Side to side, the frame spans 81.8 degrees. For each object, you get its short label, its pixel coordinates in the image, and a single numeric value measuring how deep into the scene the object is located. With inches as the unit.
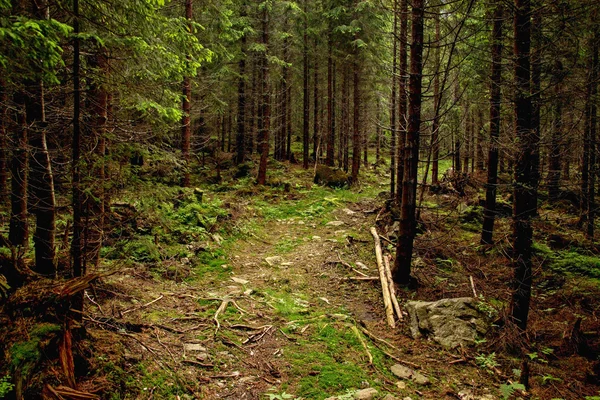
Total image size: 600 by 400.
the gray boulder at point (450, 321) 258.8
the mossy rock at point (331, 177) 820.6
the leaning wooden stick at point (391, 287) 297.7
